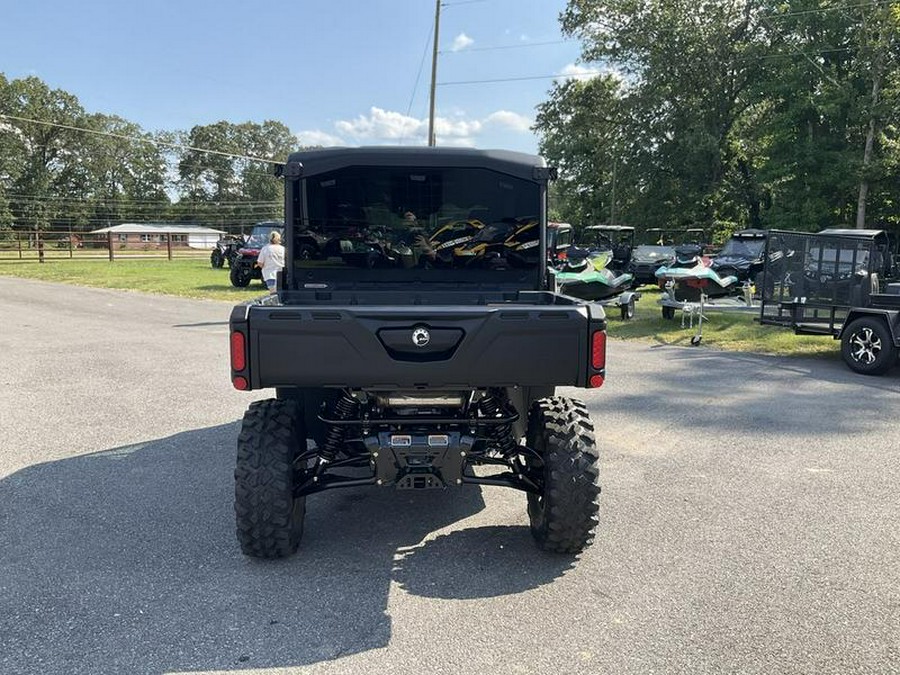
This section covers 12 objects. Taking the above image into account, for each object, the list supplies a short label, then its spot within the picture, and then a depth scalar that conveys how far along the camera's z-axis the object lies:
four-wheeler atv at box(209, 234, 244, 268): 29.78
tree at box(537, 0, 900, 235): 25.56
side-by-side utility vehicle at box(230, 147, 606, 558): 3.23
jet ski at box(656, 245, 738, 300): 12.96
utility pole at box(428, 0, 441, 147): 23.86
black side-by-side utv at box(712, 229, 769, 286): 18.75
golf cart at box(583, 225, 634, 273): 23.17
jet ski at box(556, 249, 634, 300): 13.49
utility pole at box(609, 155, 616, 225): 41.80
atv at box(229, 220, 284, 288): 19.23
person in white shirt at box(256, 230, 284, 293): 12.27
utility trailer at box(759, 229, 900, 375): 8.91
